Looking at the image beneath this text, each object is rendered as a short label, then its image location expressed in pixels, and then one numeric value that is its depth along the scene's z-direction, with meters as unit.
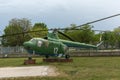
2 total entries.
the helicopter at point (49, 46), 18.12
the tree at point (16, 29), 53.14
